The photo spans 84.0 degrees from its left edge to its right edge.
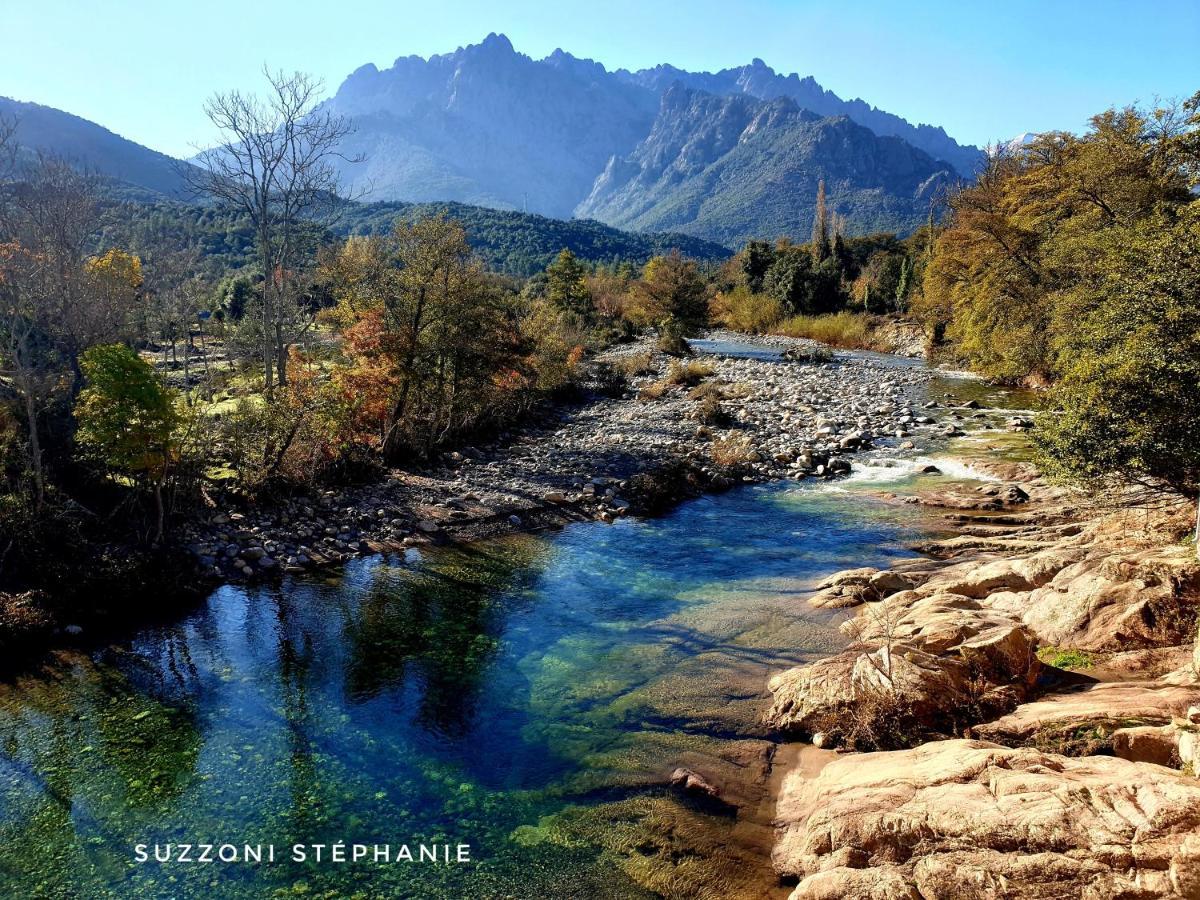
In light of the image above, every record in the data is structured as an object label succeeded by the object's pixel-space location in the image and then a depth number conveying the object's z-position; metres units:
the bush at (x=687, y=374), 35.44
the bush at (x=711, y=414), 25.47
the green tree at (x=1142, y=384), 9.30
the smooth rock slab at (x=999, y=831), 4.12
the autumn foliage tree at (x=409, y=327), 18.48
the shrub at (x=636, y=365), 39.44
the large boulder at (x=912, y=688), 7.23
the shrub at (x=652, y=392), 32.06
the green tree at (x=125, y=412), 11.44
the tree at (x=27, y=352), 11.71
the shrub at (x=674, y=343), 47.84
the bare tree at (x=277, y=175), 19.47
